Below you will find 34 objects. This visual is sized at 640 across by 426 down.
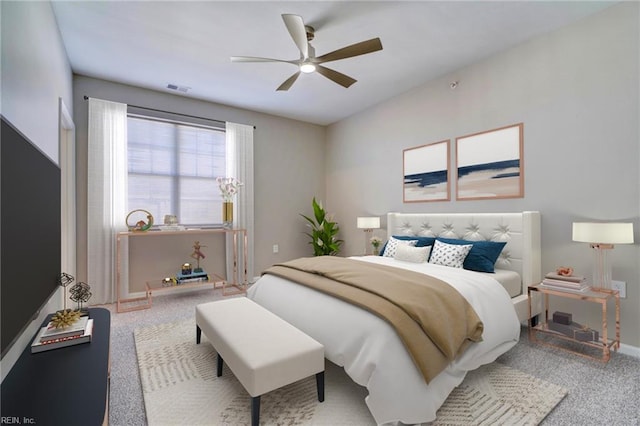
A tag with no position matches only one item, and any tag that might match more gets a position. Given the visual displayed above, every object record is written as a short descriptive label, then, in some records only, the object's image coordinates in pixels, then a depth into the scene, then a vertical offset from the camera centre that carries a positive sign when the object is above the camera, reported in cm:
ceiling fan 206 +125
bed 149 -70
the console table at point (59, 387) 101 -69
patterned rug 160 -111
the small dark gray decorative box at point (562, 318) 240 -86
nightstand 214 -86
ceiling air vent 378 +163
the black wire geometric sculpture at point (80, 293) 198 -53
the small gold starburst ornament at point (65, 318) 163 -58
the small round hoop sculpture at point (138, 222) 359 -10
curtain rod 357 +137
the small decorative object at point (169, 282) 373 -87
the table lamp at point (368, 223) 418 -15
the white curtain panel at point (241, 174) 448 +59
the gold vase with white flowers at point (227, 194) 418 +27
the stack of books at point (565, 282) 228 -56
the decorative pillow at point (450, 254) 286 -41
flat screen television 101 -8
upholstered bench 148 -75
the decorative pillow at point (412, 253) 304 -43
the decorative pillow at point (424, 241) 336 -33
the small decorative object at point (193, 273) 382 -79
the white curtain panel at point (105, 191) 351 +27
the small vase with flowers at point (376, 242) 404 -40
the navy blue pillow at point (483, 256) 274 -41
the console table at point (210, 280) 346 -89
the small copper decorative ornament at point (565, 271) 243 -49
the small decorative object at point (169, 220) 382 -9
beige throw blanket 159 -55
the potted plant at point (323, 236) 485 -38
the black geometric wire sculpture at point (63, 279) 194 -45
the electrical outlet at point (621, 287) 233 -59
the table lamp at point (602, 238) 210 -19
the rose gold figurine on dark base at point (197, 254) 409 -57
